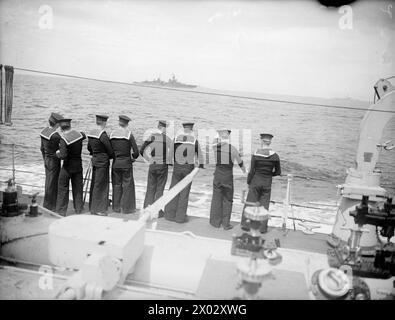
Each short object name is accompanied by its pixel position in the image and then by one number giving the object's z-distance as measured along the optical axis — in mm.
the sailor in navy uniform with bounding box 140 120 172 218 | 5875
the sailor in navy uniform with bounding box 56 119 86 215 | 5504
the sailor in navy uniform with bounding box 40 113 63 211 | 5730
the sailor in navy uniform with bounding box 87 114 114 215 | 5692
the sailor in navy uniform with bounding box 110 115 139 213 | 5863
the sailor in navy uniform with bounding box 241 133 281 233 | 5422
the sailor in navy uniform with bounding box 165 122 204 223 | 5766
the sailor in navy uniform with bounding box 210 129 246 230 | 5555
